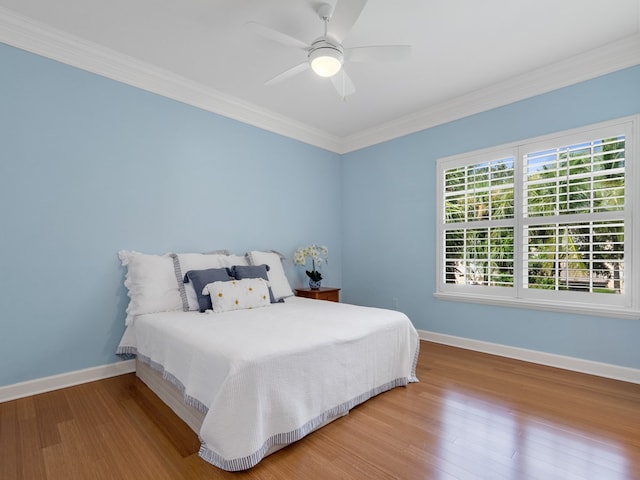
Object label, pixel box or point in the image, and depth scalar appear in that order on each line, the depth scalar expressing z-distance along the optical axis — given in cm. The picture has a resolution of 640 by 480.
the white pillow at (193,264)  282
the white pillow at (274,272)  348
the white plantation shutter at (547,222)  270
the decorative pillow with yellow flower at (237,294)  273
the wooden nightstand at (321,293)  392
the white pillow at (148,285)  269
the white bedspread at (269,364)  158
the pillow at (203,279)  277
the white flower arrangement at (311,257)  412
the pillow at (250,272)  314
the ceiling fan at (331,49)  203
